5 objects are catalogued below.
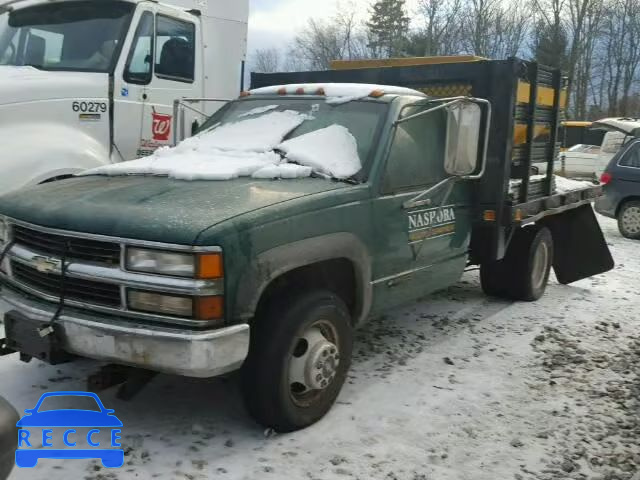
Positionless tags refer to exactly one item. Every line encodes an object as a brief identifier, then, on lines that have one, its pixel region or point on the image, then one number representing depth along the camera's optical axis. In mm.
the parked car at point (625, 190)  12383
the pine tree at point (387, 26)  54781
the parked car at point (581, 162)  24031
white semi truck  5965
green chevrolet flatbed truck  3312
